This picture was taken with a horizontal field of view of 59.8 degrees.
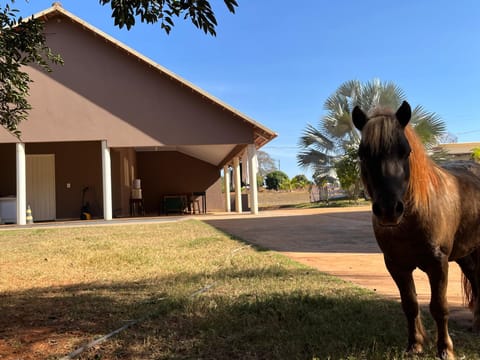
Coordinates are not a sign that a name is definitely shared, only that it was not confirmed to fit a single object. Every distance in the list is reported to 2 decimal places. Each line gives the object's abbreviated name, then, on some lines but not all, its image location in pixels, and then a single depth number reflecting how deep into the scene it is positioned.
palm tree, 20.44
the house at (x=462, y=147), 46.34
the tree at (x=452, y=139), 60.93
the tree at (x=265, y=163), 73.19
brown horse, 2.12
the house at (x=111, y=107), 15.41
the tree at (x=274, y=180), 56.12
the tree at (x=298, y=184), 46.43
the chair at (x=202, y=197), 22.02
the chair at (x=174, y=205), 20.64
